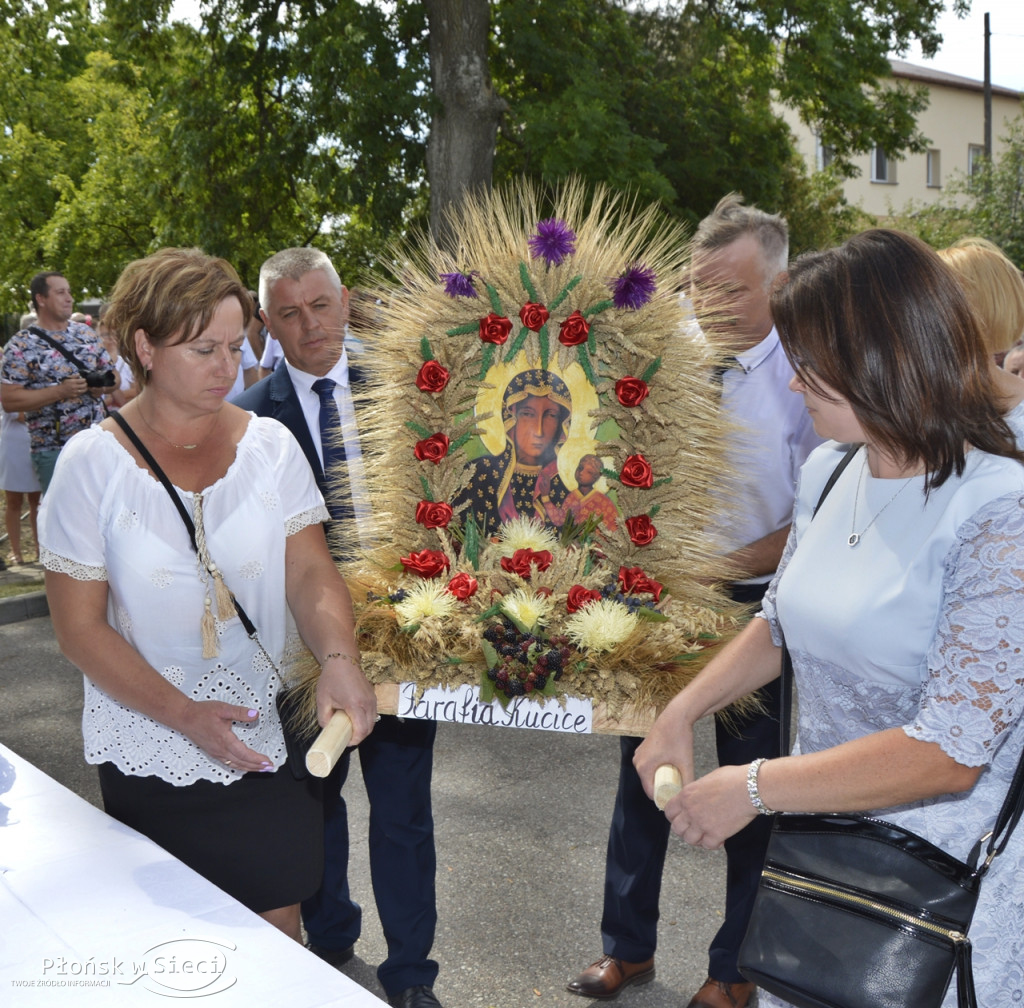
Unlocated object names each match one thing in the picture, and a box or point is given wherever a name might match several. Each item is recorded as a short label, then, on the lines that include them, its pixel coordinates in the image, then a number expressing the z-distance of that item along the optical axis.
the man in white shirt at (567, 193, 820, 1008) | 2.95
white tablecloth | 1.49
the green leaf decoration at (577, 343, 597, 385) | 2.38
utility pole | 25.14
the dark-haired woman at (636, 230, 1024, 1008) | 1.50
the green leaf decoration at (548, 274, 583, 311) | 2.38
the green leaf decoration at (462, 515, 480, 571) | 2.36
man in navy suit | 2.85
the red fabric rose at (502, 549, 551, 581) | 2.28
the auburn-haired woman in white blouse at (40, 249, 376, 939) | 2.21
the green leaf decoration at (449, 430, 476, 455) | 2.45
